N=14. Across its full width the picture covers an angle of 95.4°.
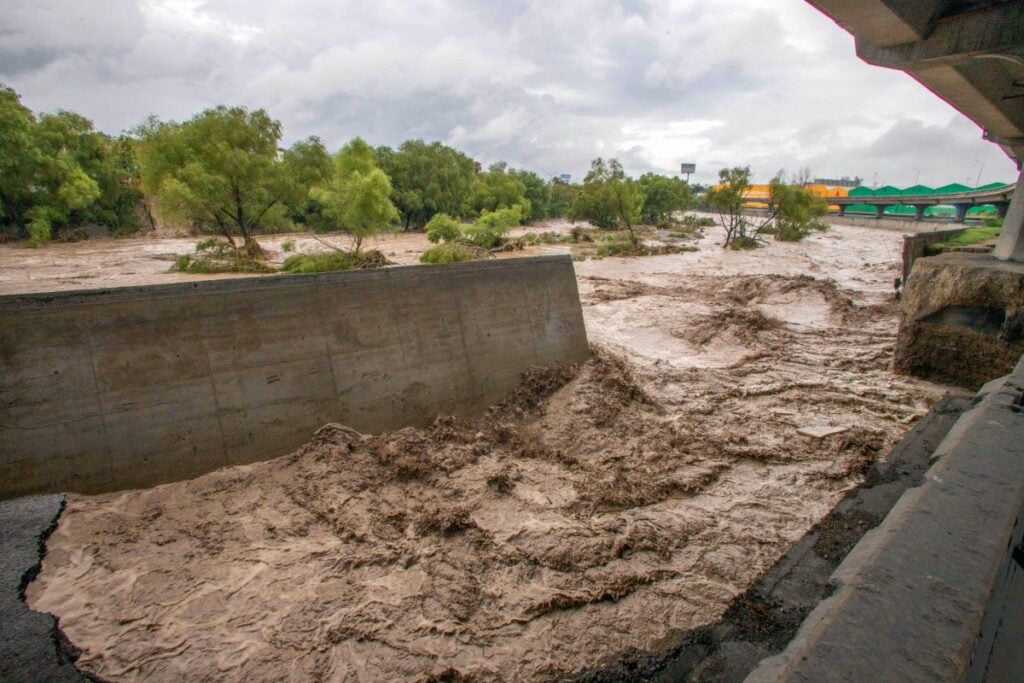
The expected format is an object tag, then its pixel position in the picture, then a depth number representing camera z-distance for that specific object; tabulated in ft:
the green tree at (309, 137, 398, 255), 92.07
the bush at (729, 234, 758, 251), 130.62
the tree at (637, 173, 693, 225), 212.23
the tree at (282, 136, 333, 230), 100.89
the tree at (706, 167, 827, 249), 125.90
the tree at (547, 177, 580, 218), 242.58
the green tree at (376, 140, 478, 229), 165.27
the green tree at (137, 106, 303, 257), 85.46
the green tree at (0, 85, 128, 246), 107.96
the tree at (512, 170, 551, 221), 221.25
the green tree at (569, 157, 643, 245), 138.51
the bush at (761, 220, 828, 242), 142.72
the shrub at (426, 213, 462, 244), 123.03
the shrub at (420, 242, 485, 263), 91.76
